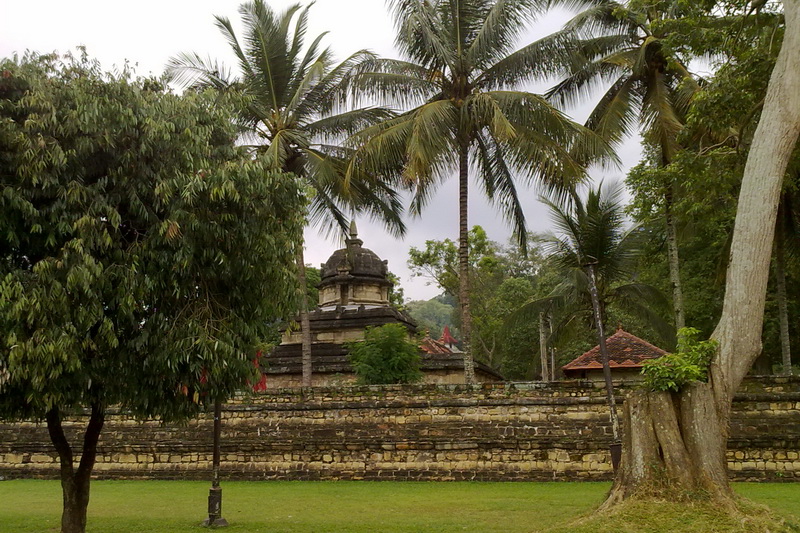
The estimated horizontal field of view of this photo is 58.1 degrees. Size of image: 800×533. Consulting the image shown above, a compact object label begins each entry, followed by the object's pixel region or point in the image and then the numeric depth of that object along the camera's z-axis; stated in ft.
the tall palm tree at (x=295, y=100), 60.85
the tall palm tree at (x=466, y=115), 49.52
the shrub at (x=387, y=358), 63.41
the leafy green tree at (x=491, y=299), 121.19
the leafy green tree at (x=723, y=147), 38.19
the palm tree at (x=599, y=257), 65.41
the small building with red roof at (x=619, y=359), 61.36
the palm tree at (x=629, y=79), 53.36
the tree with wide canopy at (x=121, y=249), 23.54
